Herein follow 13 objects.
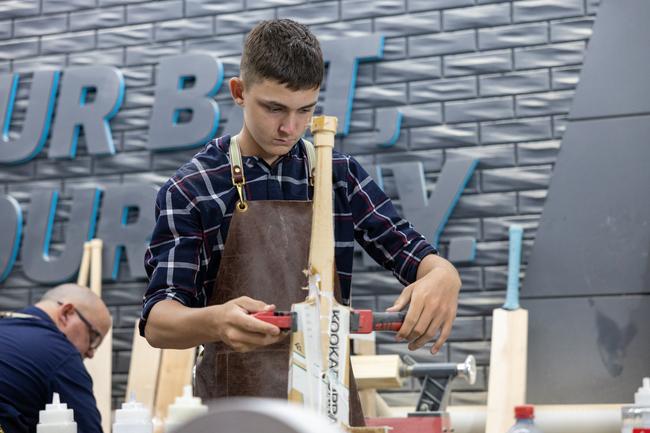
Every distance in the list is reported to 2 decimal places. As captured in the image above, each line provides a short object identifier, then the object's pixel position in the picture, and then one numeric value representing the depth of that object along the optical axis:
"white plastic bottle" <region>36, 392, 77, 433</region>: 1.65
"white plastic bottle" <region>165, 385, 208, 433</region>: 1.52
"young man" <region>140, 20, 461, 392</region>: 1.57
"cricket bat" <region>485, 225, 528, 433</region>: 3.75
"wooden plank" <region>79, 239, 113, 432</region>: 4.45
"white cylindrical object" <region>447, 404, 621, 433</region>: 3.45
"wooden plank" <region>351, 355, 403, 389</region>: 2.96
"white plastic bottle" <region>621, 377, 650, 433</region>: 1.63
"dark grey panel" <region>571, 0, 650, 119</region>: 4.07
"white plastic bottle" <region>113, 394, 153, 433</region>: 1.57
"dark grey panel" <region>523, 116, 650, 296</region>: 3.98
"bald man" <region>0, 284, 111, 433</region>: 2.96
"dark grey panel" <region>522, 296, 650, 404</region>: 3.91
